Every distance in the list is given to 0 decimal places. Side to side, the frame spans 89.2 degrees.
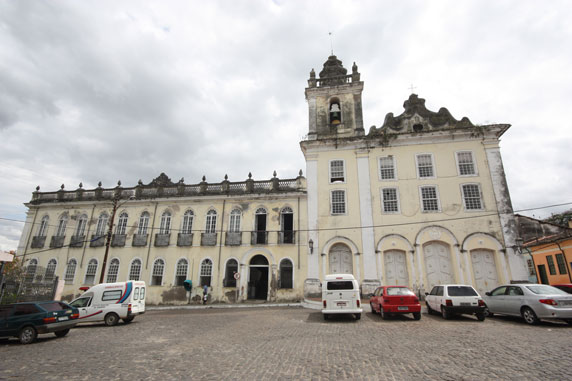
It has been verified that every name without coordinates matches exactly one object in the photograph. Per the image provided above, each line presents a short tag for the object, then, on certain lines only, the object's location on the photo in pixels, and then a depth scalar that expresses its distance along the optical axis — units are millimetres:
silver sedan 9414
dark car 9789
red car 11562
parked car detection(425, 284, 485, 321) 11148
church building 19938
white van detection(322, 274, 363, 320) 11773
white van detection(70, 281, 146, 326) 13594
